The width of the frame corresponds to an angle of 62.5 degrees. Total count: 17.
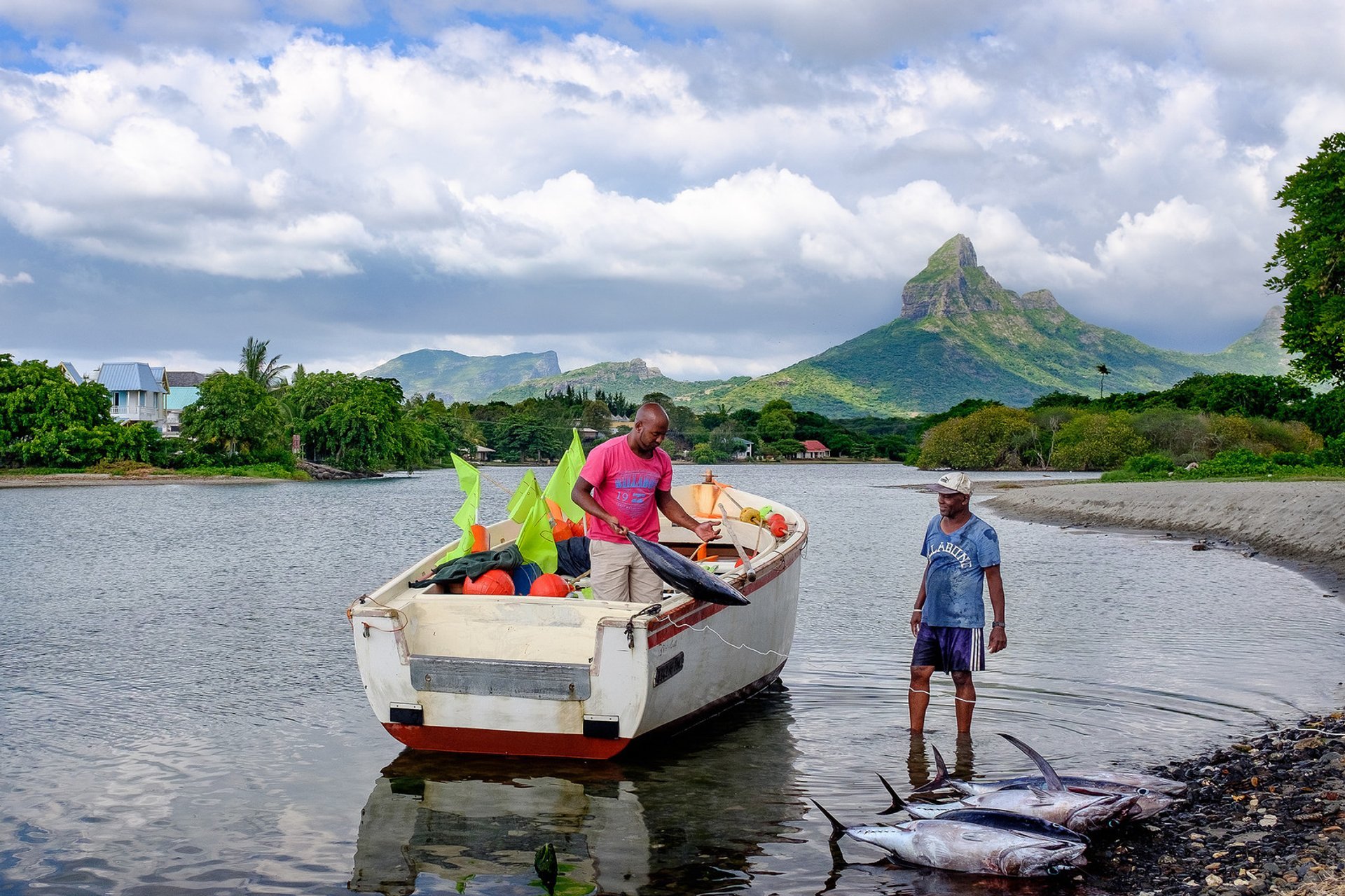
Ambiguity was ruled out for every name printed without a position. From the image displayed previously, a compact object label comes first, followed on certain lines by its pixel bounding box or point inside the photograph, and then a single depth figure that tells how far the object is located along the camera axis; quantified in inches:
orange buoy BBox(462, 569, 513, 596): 302.1
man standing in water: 277.6
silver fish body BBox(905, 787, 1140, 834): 223.0
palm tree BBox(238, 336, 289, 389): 3208.7
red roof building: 5270.7
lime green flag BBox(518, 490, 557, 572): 342.0
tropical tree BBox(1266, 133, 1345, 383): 1235.9
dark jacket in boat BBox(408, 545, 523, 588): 305.6
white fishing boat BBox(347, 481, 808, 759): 268.2
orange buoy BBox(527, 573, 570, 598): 303.6
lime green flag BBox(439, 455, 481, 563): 337.1
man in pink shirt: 295.3
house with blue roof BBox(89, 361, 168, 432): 3223.4
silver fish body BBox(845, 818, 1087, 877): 208.7
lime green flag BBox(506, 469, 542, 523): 353.1
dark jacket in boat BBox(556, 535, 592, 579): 386.0
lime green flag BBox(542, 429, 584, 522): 405.7
